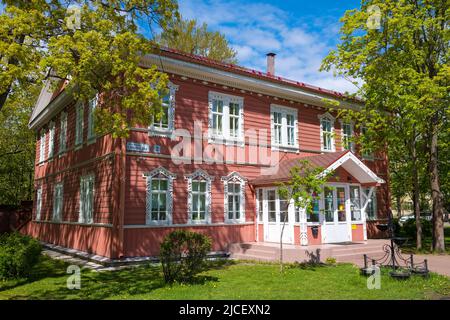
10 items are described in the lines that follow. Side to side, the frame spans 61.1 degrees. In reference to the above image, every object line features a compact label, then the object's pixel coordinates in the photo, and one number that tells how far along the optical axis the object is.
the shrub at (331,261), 13.12
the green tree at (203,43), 28.95
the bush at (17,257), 10.05
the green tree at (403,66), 15.12
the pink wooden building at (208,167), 13.39
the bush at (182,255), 9.41
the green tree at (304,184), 10.80
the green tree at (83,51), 9.41
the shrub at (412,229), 23.65
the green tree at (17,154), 30.53
